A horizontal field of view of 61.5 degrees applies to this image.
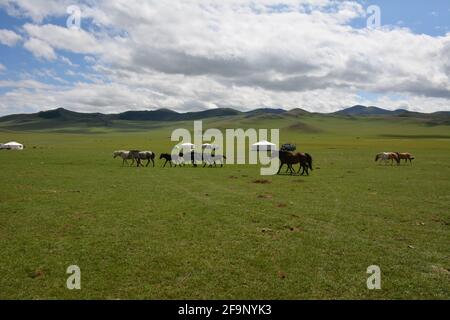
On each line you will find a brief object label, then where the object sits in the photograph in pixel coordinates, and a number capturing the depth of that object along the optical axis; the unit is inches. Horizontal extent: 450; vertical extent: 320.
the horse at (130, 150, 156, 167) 1514.5
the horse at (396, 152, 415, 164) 1603.1
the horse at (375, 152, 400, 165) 1583.2
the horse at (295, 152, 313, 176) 1189.1
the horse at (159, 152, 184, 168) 1520.7
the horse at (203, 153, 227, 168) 1514.5
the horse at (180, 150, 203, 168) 1513.3
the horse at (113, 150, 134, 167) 1525.6
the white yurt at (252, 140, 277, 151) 2763.3
